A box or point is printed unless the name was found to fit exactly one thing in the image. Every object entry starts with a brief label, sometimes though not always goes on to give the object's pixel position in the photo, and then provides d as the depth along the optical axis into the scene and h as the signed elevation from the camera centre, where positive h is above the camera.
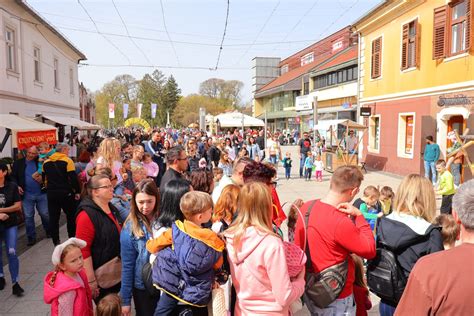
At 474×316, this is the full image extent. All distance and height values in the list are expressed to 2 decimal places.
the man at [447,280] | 1.49 -0.59
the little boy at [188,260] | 2.45 -0.83
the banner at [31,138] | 8.97 -0.17
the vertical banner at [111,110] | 40.54 +2.26
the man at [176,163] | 4.96 -0.41
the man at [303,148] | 14.95 -0.65
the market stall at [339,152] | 15.73 -0.84
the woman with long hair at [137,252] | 2.92 -0.93
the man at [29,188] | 6.39 -0.95
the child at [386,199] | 5.18 -0.90
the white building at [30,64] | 13.48 +2.90
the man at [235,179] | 4.31 -0.54
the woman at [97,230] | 3.11 -0.82
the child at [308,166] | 14.31 -1.26
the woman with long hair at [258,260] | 2.25 -0.77
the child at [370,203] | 5.09 -0.94
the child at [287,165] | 14.82 -1.27
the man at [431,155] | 11.78 -0.70
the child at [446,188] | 6.52 -0.95
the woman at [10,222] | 4.50 -1.08
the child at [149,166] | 7.80 -0.72
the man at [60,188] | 6.02 -0.90
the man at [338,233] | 2.44 -0.66
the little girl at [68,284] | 2.65 -1.08
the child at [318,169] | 14.26 -1.37
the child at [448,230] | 3.34 -0.85
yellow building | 11.26 +1.98
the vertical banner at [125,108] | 44.69 +2.67
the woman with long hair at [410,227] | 2.50 -0.63
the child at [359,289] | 2.91 -1.19
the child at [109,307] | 2.71 -1.25
